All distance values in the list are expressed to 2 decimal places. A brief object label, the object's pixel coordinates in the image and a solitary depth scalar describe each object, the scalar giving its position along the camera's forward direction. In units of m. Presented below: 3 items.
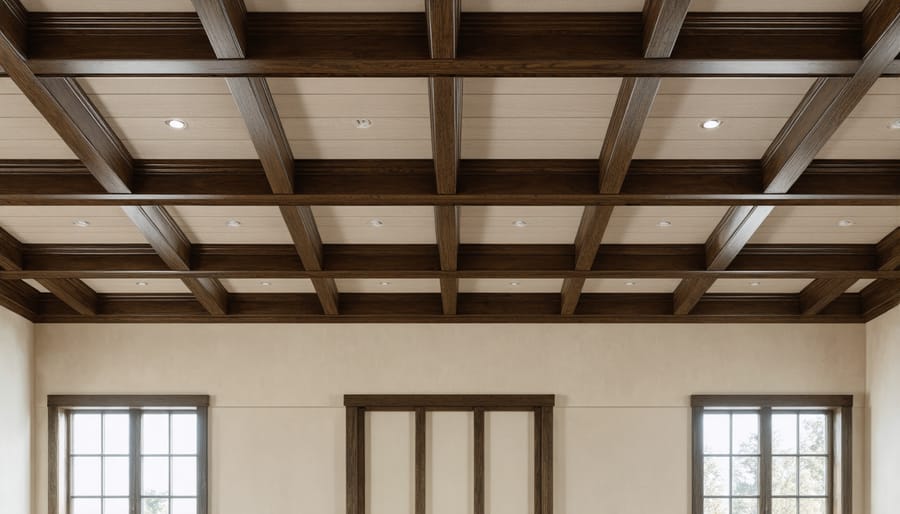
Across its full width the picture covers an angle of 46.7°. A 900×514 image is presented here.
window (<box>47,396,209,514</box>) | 10.46
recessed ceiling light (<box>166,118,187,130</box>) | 6.34
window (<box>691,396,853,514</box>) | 10.42
